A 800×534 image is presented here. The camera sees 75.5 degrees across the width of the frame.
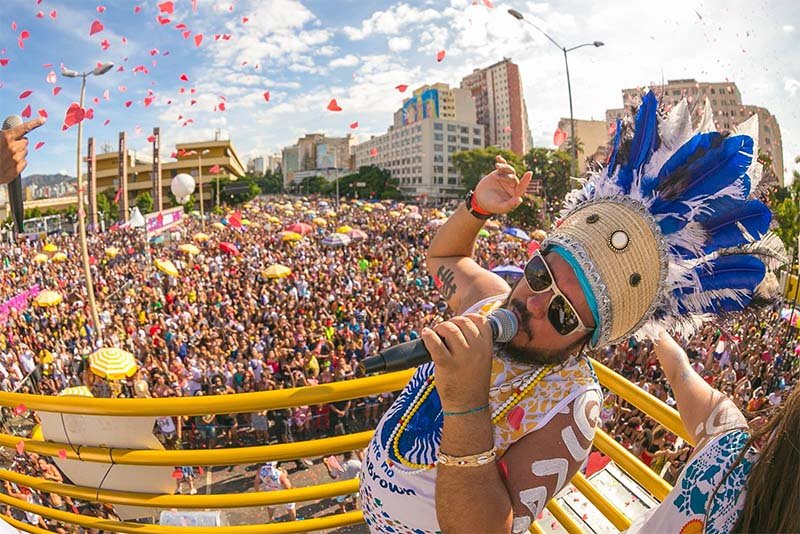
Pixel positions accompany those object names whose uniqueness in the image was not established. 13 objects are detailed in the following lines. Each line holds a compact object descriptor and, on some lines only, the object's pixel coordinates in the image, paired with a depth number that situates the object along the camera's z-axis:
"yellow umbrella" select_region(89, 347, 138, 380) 6.99
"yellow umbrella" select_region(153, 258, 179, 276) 13.70
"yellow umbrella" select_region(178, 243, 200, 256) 17.70
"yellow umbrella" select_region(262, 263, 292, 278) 13.76
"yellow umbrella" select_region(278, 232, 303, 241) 19.23
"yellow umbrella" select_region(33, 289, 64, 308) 11.54
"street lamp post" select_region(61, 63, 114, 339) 9.89
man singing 1.00
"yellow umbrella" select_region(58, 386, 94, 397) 5.16
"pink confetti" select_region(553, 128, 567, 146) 8.11
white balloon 23.02
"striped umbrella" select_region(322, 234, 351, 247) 18.34
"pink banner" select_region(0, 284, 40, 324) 11.99
